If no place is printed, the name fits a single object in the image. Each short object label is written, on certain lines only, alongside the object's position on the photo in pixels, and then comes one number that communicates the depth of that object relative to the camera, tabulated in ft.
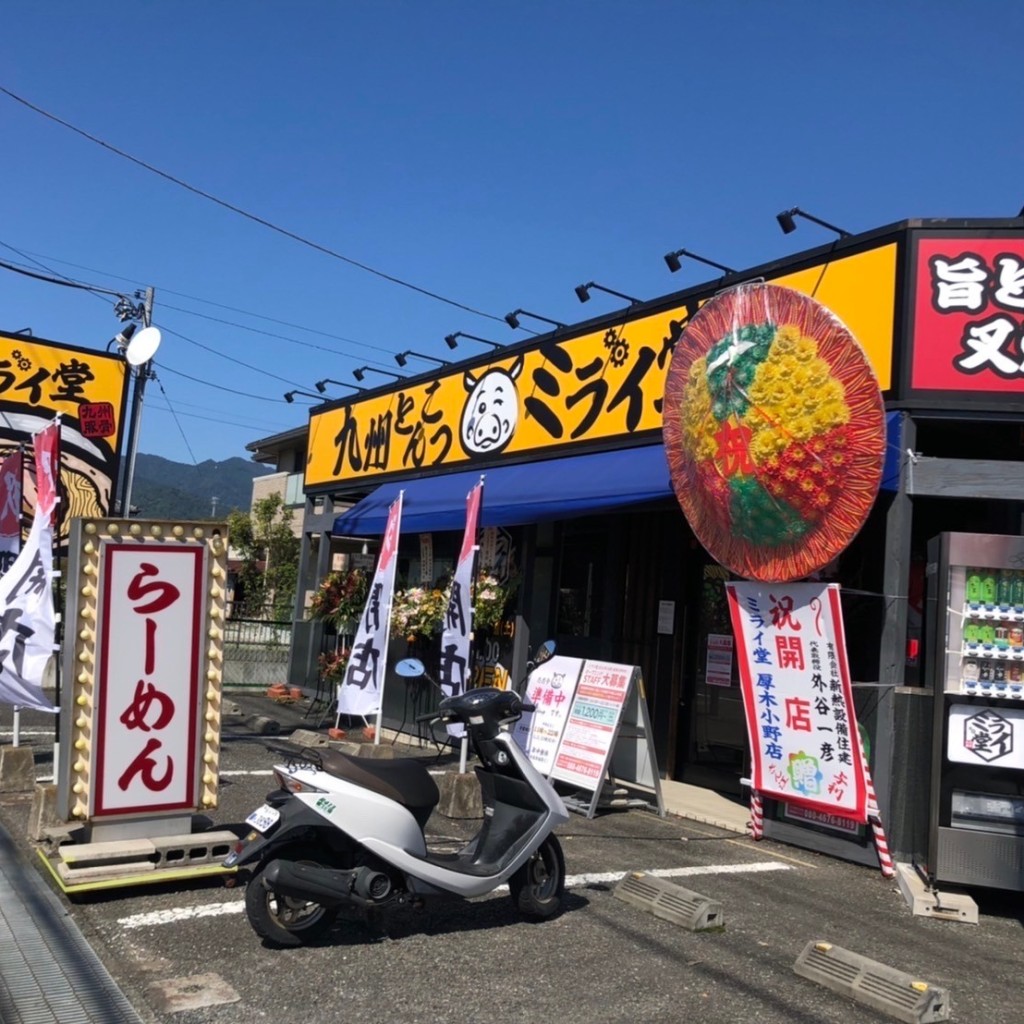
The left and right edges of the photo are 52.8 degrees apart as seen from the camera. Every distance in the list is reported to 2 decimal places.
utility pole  46.34
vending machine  21.58
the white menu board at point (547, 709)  30.71
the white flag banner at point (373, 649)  30.45
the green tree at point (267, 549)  100.22
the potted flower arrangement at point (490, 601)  40.09
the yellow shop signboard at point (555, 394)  26.96
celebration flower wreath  23.59
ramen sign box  20.04
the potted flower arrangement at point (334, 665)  45.98
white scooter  15.85
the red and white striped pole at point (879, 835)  23.59
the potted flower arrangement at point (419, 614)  42.50
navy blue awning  31.45
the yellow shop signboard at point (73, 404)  47.21
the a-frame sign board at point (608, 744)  28.78
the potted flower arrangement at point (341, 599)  48.01
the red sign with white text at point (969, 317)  24.67
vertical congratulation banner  24.09
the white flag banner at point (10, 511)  33.04
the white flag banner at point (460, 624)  29.76
